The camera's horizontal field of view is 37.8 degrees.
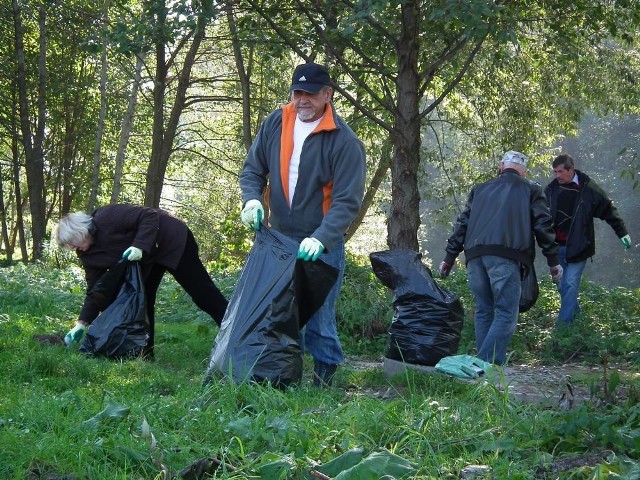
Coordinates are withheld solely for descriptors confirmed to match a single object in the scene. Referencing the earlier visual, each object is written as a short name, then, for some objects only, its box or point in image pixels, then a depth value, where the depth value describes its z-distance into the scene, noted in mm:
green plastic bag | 5617
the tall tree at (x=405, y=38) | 9914
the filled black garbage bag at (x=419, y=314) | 6328
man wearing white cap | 6746
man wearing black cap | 5262
